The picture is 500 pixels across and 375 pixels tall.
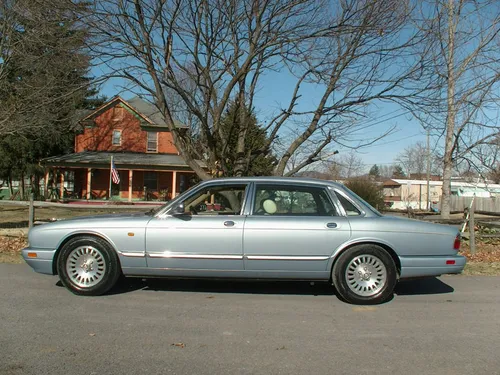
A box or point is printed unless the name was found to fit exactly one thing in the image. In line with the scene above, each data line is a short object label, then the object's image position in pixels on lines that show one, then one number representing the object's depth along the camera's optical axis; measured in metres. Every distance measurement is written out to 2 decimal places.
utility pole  36.00
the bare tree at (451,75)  10.14
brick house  29.05
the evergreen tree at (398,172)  115.31
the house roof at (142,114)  28.60
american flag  25.19
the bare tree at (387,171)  120.08
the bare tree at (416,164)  59.42
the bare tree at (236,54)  9.38
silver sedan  5.32
